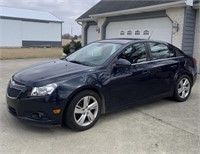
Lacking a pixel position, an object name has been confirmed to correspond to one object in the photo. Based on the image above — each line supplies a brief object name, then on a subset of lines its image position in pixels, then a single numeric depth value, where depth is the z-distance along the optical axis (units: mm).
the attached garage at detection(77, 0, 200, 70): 7427
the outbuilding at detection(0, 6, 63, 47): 24572
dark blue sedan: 2744
